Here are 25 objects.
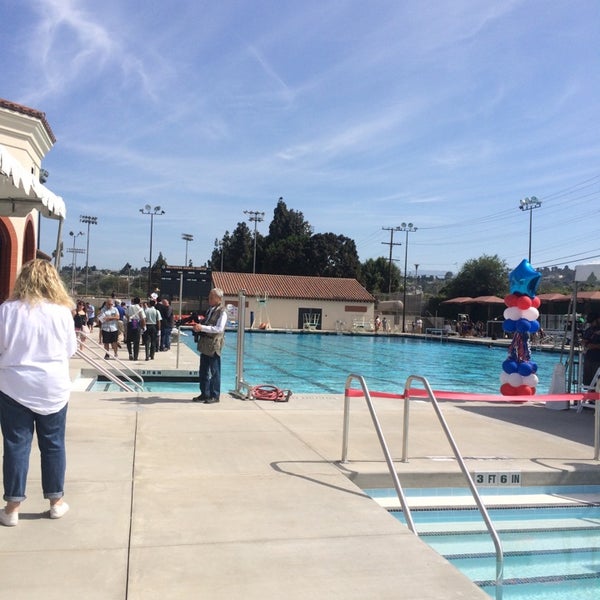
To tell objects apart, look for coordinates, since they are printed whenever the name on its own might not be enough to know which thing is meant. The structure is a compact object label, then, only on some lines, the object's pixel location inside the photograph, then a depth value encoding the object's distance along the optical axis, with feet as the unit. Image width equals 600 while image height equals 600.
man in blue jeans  32.12
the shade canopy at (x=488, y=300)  152.28
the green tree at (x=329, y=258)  265.95
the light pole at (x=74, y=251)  272.15
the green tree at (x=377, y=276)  271.90
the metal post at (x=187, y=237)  256.11
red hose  35.24
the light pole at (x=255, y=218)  265.89
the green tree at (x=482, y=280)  215.72
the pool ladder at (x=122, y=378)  36.34
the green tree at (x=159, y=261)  398.15
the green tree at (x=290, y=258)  267.39
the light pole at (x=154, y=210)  226.38
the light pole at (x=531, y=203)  169.07
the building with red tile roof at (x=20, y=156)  47.32
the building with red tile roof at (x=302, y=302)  174.50
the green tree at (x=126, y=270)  576.73
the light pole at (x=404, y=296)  175.34
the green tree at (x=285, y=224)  305.53
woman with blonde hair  13.98
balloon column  40.65
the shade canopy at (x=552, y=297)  115.99
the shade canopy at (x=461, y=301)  166.20
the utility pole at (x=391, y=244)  249.34
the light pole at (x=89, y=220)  279.69
